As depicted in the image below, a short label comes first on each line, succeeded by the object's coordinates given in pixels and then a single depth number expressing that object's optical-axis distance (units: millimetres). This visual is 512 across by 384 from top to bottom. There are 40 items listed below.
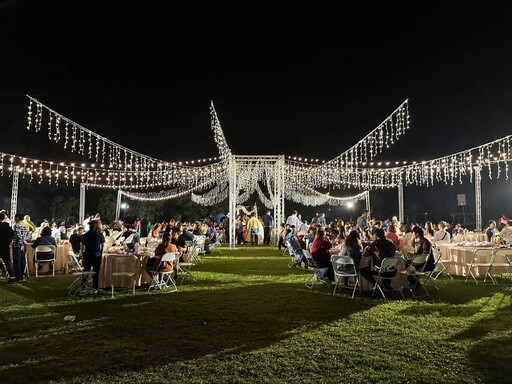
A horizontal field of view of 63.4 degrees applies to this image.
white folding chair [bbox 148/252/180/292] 7191
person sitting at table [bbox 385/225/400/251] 9305
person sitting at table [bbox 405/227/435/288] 7402
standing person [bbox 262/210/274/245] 19991
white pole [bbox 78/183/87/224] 18953
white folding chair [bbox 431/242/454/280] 9391
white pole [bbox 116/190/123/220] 24328
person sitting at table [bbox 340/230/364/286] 7203
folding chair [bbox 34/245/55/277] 8844
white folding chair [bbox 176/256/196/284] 8491
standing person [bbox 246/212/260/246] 19002
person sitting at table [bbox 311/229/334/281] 7898
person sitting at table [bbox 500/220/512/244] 11516
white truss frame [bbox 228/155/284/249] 16234
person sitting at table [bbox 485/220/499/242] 13352
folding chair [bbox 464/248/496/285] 8102
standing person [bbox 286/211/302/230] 16428
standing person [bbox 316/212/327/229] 16606
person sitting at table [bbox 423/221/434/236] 11991
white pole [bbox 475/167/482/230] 15720
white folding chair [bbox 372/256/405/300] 6611
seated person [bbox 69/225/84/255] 10173
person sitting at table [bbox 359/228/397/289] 7125
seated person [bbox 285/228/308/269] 10241
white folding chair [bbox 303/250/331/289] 7792
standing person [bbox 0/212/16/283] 8430
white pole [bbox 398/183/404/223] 19397
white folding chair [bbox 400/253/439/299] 7000
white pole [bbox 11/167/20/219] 15006
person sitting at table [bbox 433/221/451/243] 11133
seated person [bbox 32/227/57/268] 8984
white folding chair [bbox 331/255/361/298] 6883
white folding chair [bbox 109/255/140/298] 7273
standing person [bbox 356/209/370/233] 13844
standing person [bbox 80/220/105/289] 7242
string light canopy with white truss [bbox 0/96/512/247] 12453
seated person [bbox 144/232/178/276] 7390
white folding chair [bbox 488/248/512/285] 7881
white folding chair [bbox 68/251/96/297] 7062
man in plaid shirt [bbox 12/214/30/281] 8562
